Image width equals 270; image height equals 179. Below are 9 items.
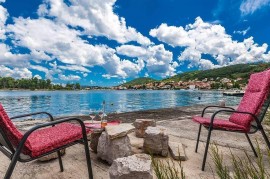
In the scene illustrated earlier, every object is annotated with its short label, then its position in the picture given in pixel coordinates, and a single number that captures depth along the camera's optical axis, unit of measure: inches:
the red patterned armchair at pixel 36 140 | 46.7
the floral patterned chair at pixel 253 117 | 77.8
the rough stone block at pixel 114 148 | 80.9
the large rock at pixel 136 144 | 98.1
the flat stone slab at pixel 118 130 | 79.5
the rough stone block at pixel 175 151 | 86.9
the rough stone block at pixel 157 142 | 90.6
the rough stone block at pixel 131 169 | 55.5
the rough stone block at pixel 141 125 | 120.8
